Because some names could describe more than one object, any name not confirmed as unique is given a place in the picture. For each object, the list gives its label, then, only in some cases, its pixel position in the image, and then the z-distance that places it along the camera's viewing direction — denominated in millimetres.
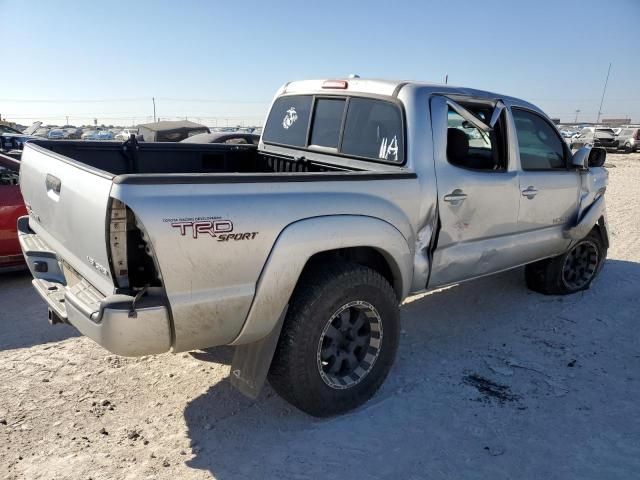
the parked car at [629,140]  31703
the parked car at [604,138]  31686
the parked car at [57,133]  37703
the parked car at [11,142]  11641
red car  5285
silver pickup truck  2314
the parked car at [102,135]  41562
